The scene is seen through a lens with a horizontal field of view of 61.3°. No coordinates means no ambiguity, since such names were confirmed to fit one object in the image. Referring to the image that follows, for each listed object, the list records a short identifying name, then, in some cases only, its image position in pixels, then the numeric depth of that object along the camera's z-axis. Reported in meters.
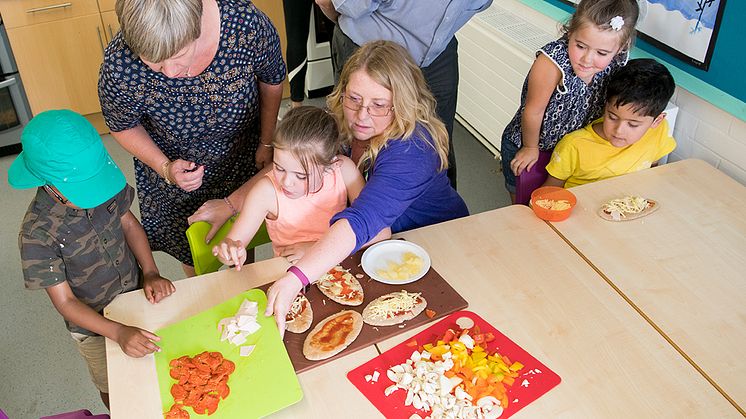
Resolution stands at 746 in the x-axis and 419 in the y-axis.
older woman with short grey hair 1.42
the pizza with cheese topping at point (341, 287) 1.46
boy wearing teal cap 1.37
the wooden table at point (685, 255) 1.37
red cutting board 1.22
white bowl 1.53
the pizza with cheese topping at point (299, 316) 1.39
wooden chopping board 1.34
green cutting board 1.21
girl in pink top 1.55
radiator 2.82
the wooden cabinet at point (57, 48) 3.15
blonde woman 1.46
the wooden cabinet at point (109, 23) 3.31
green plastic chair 1.68
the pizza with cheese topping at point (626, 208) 1.75
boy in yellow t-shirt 1.90
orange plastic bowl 1.72
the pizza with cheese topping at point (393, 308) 1.40
